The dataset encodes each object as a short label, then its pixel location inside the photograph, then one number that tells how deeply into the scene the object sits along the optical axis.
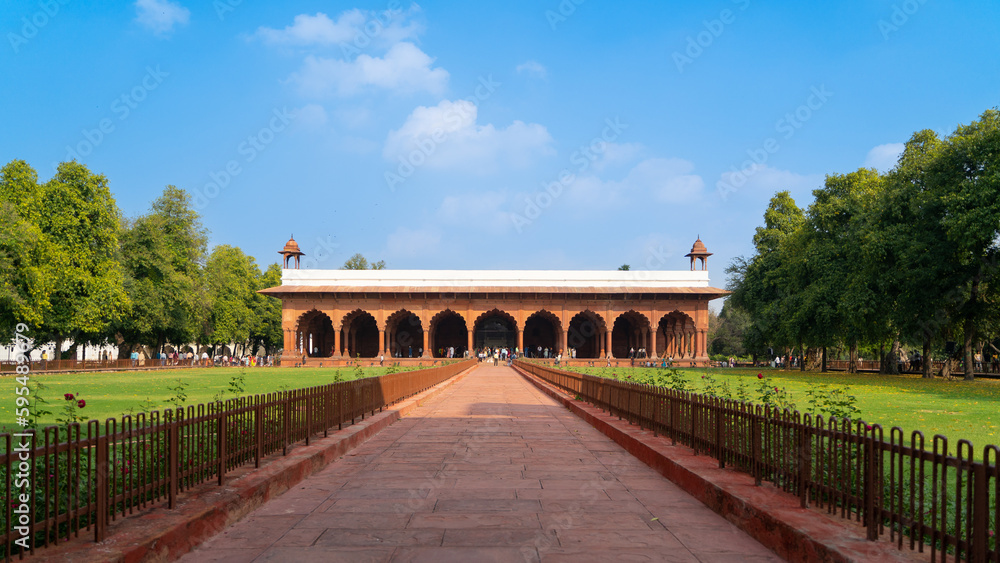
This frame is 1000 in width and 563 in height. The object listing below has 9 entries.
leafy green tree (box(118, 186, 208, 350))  37.72
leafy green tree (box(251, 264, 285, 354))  58.44
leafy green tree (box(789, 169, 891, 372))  25.09
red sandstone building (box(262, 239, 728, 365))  45.69
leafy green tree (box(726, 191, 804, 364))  34.81
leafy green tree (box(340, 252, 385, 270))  76.12
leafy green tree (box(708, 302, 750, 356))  69.44
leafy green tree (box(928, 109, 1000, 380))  19.56
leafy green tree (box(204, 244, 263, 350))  48.66
